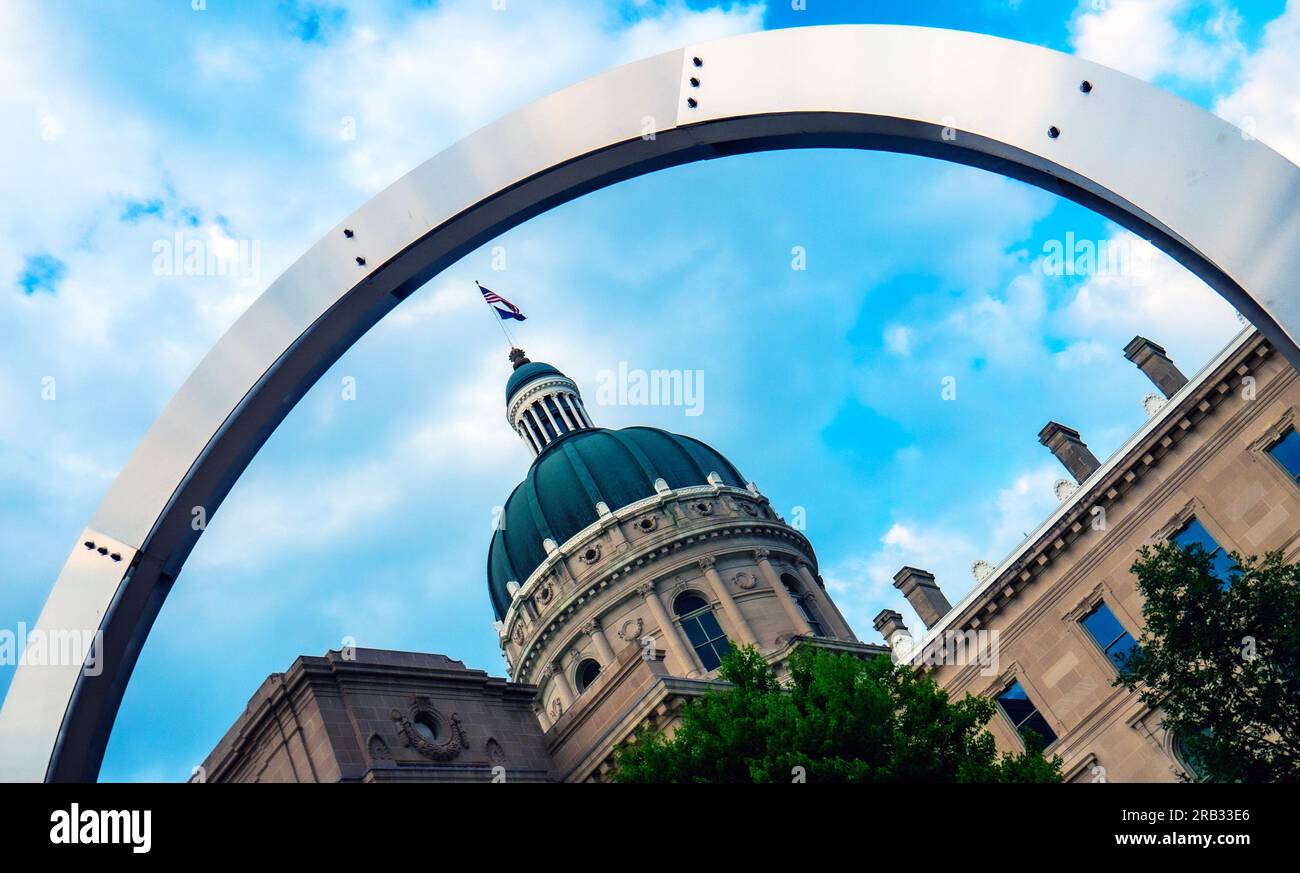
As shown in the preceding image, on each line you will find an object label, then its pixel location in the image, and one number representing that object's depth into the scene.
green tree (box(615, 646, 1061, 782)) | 21.09
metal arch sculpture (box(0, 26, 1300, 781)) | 6.00
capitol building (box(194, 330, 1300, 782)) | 31.88
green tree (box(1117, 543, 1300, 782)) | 20.28
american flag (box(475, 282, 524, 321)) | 54.79
